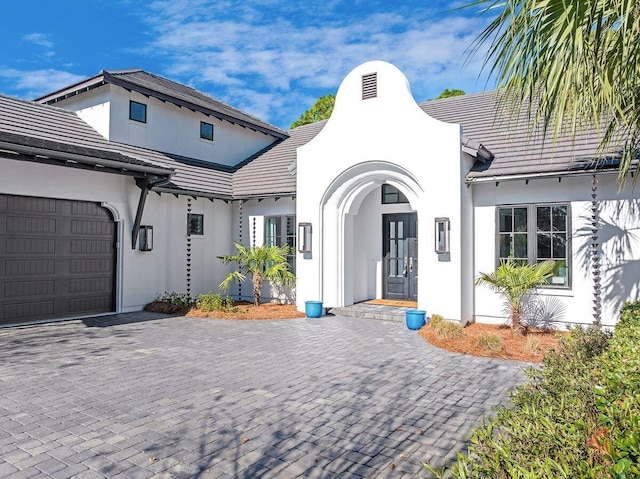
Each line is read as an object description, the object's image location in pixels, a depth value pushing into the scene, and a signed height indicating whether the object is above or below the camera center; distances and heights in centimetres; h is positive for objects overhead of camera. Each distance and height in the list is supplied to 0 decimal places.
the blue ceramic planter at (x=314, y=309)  1194 -161
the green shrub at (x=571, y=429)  214 -106
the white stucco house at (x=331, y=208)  1019 +117
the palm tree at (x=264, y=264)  1325 -44
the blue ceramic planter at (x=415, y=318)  1011 -158
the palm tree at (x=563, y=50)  401 +202
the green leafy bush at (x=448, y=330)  893 -165
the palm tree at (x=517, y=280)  939 -64
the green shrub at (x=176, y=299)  1304 -153
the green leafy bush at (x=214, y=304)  1265 -160
